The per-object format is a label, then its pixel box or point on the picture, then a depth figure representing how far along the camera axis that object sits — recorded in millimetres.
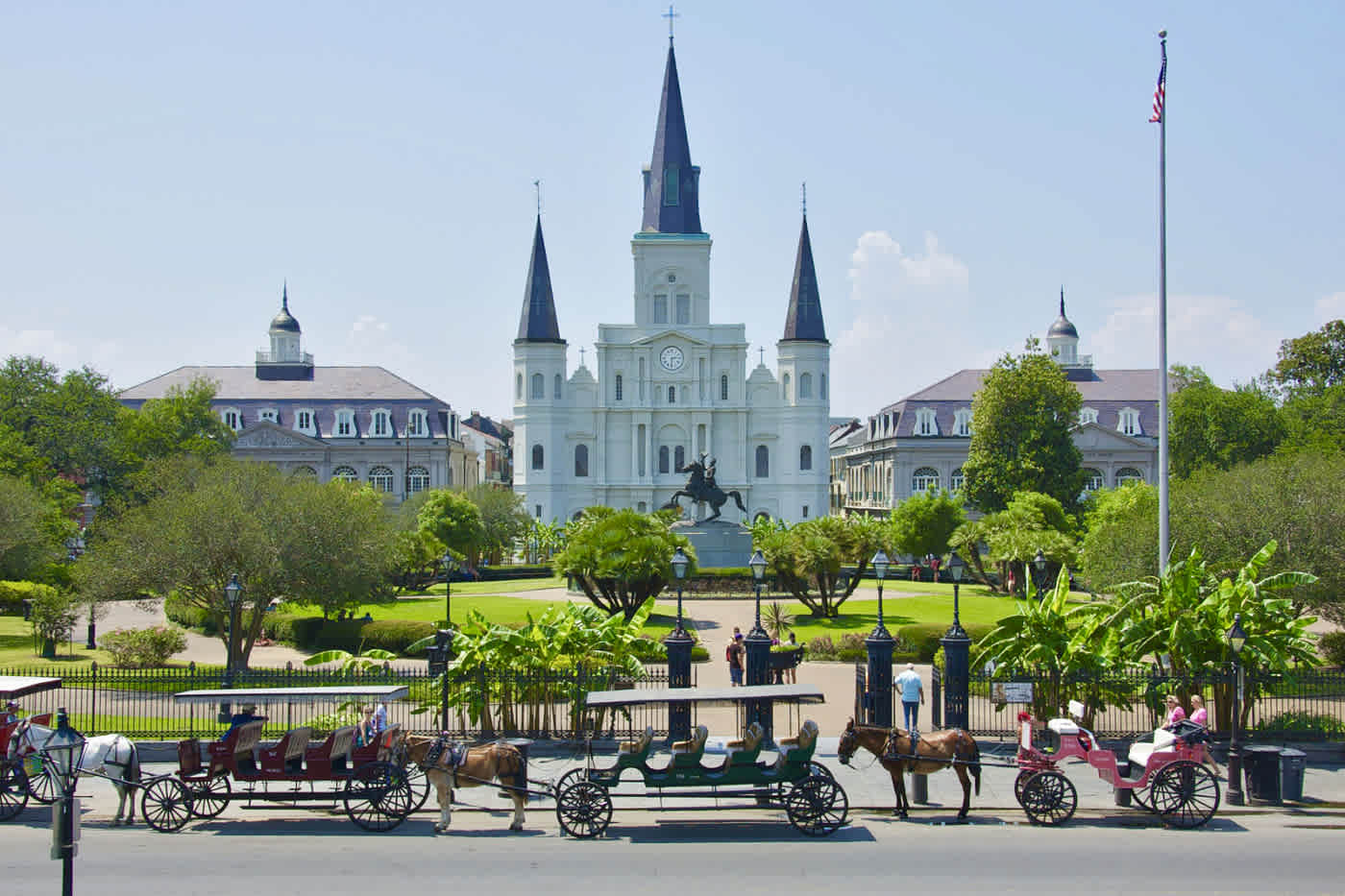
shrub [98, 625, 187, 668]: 30781
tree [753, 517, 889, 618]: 41625
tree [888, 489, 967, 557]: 58438
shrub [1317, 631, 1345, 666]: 30480
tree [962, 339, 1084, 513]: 61844
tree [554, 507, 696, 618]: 36656
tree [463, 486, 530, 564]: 67562
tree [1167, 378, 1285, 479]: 63750
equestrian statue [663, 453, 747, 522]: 54719
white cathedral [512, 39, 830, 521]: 88875
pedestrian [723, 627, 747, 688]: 27078
